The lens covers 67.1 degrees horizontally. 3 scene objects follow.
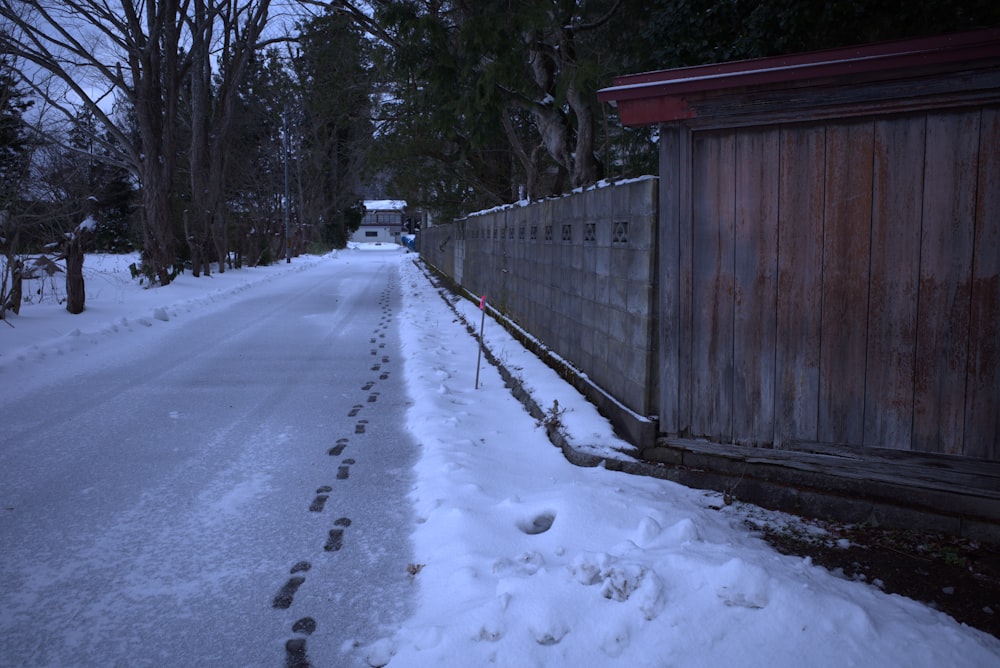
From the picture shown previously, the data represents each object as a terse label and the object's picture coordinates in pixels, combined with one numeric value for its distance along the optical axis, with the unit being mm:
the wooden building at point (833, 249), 3826
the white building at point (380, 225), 97875
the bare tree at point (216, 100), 23031
